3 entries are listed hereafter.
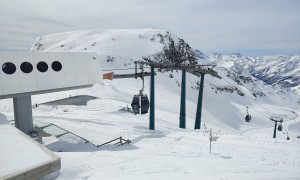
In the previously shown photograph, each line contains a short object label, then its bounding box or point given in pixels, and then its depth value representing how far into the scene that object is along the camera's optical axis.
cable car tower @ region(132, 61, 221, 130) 24.54
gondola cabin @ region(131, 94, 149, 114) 21.48
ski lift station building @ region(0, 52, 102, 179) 15.81
